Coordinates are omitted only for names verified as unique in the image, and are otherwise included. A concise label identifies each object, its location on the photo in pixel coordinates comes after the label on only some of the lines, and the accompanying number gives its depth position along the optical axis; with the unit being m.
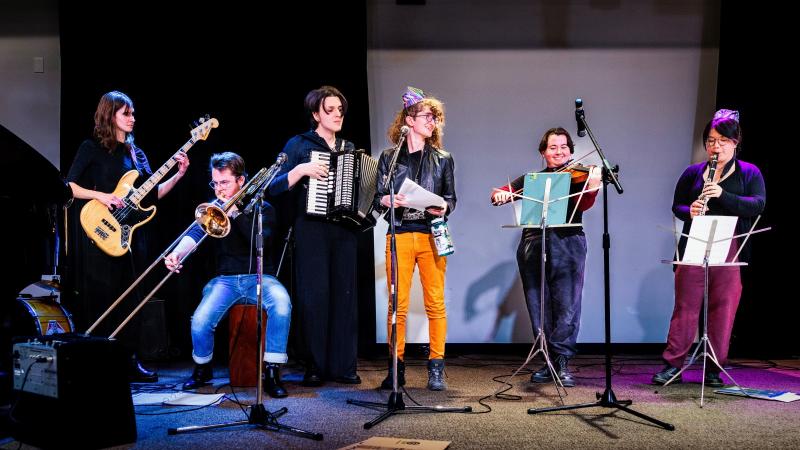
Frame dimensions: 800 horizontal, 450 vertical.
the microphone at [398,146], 3.53
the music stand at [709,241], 4.12
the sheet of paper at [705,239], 4.12
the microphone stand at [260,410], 3.27
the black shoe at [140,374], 4.71
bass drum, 3.92
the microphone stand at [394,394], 3.47
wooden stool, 4.49
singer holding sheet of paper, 4.33
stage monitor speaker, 3.02
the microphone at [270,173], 3.44
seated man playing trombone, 4.42
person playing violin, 4.64
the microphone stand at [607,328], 3.46
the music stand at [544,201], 4.17
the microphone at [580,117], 3.57
